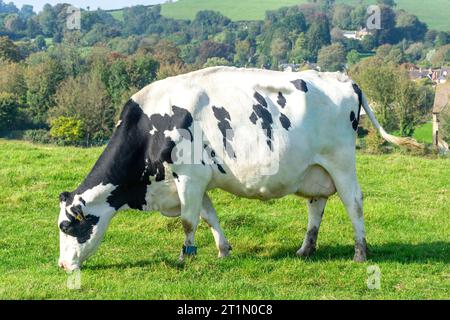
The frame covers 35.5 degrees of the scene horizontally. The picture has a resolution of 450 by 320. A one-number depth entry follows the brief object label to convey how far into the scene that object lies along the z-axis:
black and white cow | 9.50
